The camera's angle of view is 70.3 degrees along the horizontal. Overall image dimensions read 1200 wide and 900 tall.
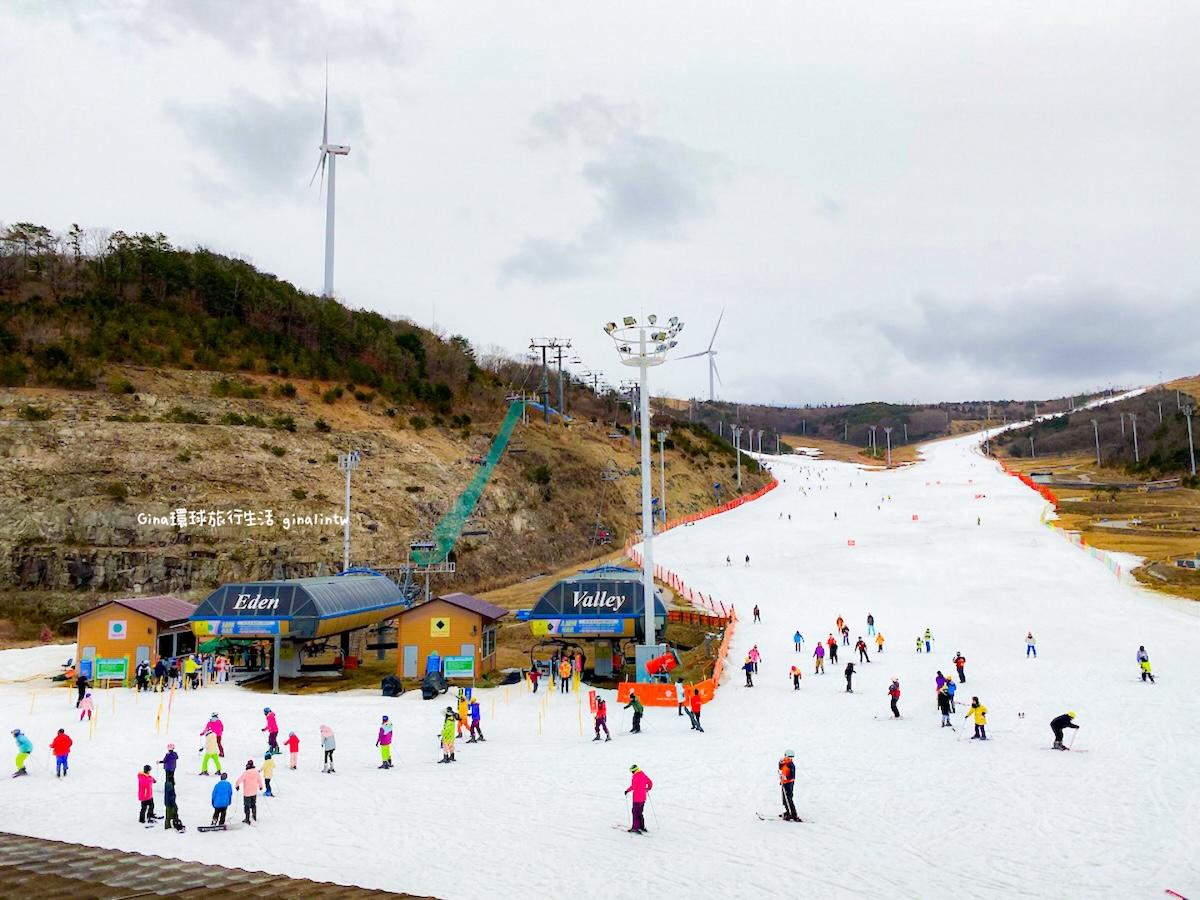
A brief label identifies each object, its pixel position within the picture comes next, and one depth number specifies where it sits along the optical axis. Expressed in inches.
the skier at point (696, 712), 962.7
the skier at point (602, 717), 924.6
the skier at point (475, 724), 942.4
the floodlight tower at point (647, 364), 1264.8
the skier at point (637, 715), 959.0
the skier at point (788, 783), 634.2
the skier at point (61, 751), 779.4
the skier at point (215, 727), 833.5
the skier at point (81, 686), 1119.1
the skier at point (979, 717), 885.2
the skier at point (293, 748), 815.7
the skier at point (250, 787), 635.5
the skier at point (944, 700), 950.4
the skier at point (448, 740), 844.0
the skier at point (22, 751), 783.2
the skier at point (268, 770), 701.3
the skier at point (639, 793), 600.7
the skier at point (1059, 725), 837.8
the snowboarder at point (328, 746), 802.8
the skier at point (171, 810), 621.3
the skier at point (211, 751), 756.6
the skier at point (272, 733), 861.2
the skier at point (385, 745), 815.1
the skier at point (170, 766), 637.3
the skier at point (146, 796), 637.3
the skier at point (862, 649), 1391.2
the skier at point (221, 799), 620.1
